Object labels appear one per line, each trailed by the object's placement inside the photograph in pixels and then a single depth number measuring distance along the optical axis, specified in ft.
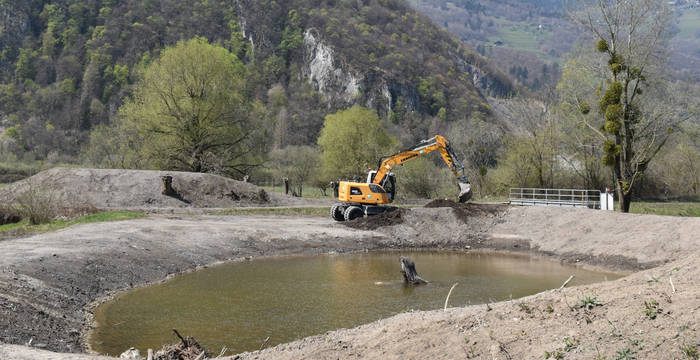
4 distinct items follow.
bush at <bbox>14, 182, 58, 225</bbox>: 83.92
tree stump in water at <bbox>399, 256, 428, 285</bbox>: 57.93
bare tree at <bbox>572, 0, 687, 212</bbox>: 101.60
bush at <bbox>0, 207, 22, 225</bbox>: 89.62
